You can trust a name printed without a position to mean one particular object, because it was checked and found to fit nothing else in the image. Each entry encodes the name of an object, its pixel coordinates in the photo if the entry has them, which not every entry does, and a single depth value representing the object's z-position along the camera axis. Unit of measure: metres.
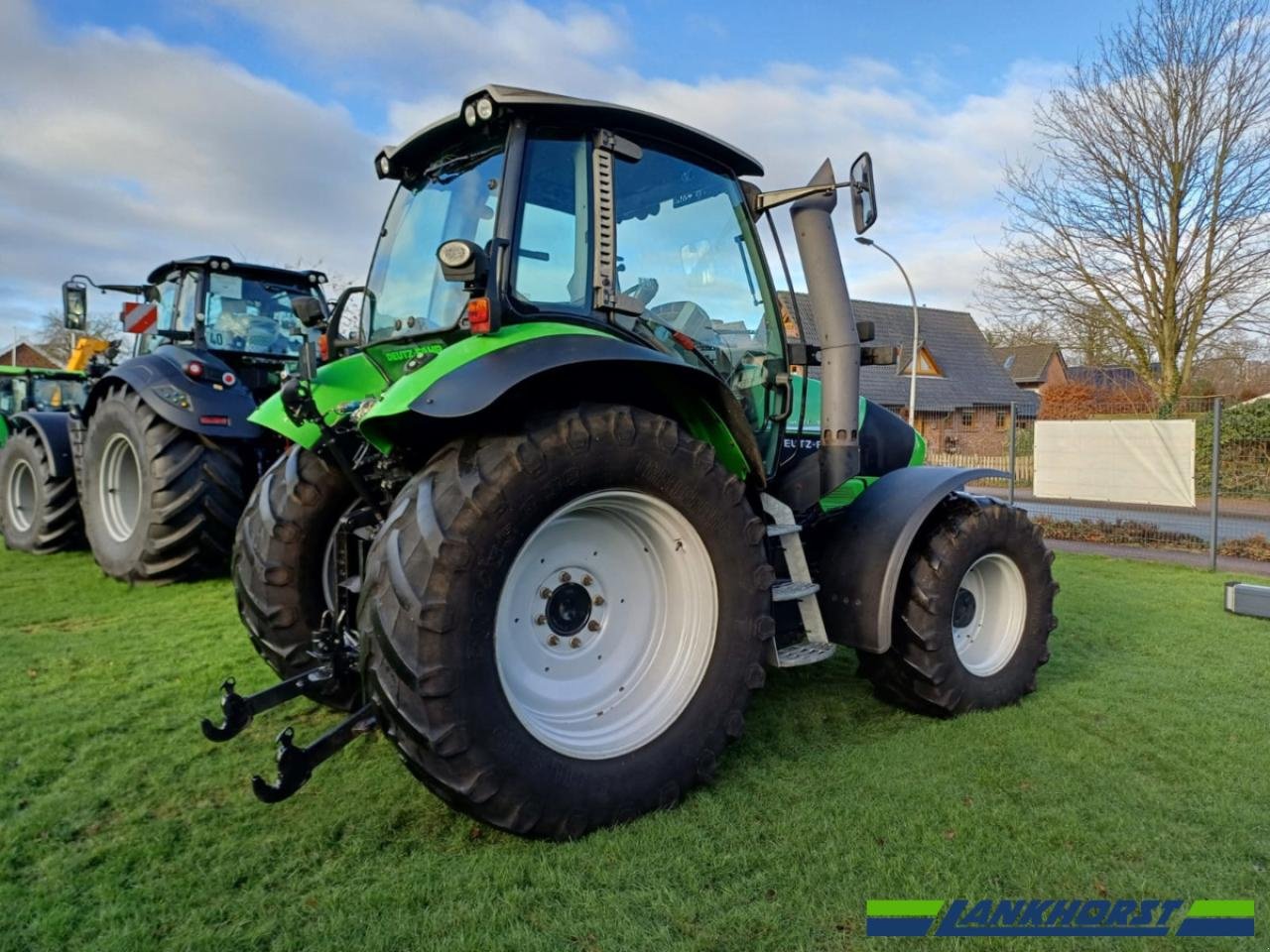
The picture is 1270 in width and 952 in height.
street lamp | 17.40
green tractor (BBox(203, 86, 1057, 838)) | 2.22
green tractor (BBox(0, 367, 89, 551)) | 7.27
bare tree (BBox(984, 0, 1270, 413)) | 17.22
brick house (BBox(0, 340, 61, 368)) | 42.50
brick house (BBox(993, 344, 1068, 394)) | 45.62
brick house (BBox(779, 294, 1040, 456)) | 25.97
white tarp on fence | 9.02
